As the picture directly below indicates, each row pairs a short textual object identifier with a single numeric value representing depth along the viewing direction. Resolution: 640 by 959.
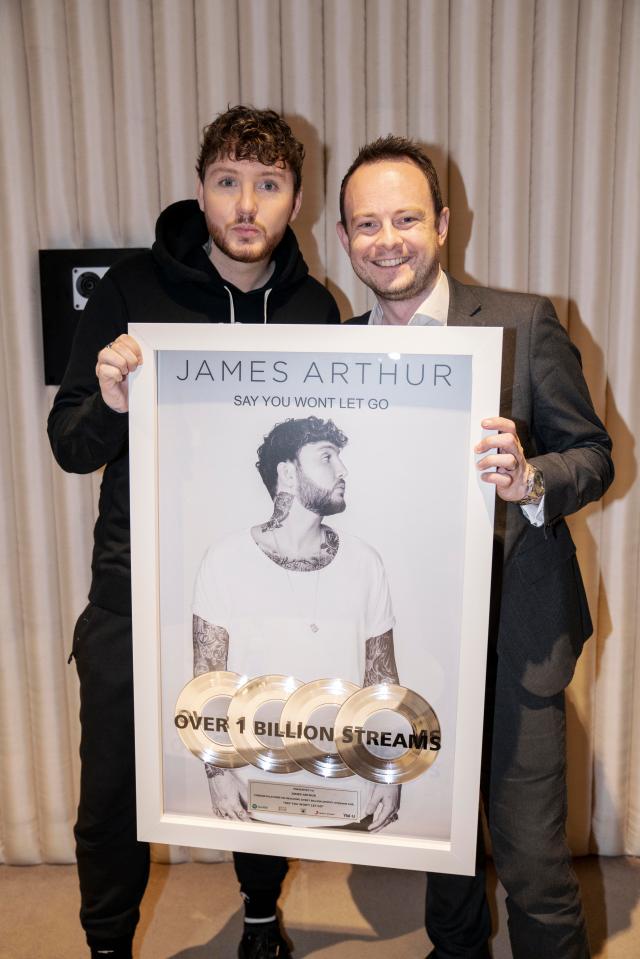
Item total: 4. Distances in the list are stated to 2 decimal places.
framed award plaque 1.27
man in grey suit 1.38
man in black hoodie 1.50
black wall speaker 1.99
